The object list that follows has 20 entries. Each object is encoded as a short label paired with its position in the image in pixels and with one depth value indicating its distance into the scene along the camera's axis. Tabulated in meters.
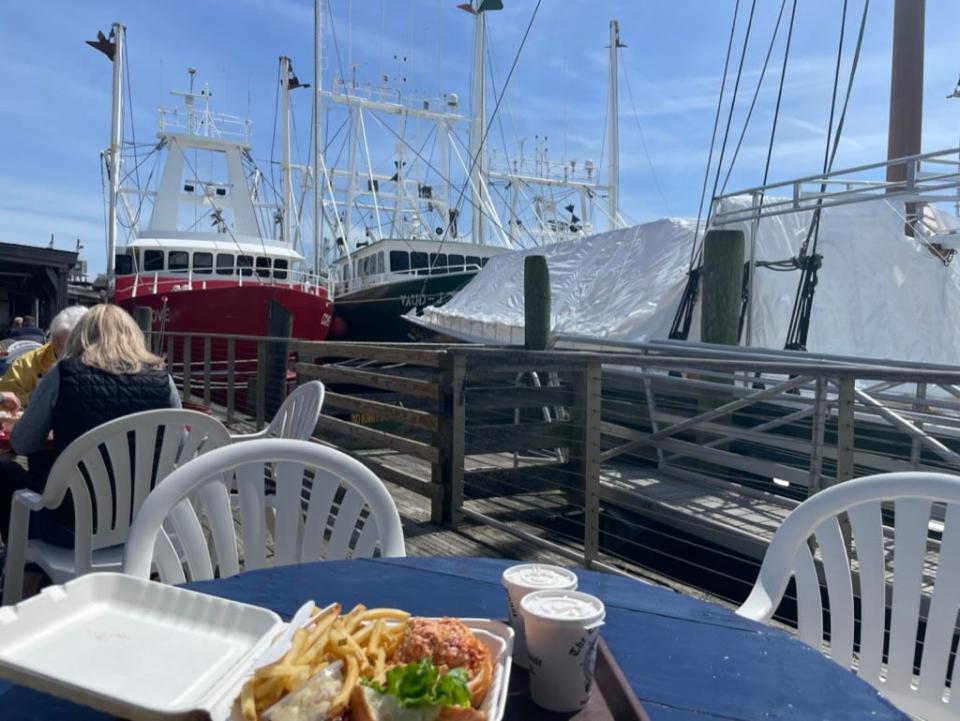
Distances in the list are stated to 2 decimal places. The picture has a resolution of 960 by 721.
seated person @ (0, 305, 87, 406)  3.94
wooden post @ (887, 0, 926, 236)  9.33
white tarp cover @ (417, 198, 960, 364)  7.88
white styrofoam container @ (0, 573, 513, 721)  0.87
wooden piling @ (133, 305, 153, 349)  10.51
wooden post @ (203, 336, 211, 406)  8.82
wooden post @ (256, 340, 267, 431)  8.00
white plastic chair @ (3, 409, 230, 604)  2.43
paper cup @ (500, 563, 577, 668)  1.07
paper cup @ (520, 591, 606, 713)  0.96
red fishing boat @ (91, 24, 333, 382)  13.90
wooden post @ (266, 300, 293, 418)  8.03
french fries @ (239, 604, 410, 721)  0.79
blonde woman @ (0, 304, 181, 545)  2.65
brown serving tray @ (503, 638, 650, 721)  0.96
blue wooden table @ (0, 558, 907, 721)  1.12
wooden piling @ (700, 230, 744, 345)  7.43
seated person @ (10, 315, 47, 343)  10.02
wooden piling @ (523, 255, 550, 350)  4.83
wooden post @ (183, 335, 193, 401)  9.84
